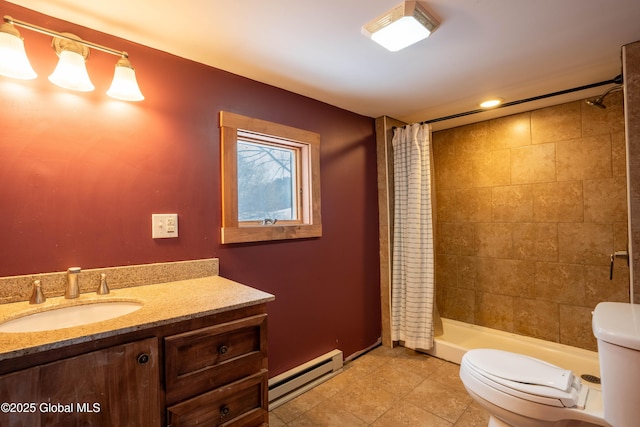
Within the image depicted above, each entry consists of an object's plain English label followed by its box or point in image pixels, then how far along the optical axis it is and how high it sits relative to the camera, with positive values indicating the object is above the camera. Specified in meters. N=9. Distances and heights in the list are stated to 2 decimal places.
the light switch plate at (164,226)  1.48 -0.02
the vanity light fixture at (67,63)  1.06 +0.62
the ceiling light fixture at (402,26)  1.24 +0.83
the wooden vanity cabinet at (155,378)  0.78 -0.47
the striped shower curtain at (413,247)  2.42 -0.25
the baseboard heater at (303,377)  1.87 -1.04
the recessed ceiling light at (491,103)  2.30 +0.86
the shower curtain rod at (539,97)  1.86 +0.81
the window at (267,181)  1.72 +0.26
